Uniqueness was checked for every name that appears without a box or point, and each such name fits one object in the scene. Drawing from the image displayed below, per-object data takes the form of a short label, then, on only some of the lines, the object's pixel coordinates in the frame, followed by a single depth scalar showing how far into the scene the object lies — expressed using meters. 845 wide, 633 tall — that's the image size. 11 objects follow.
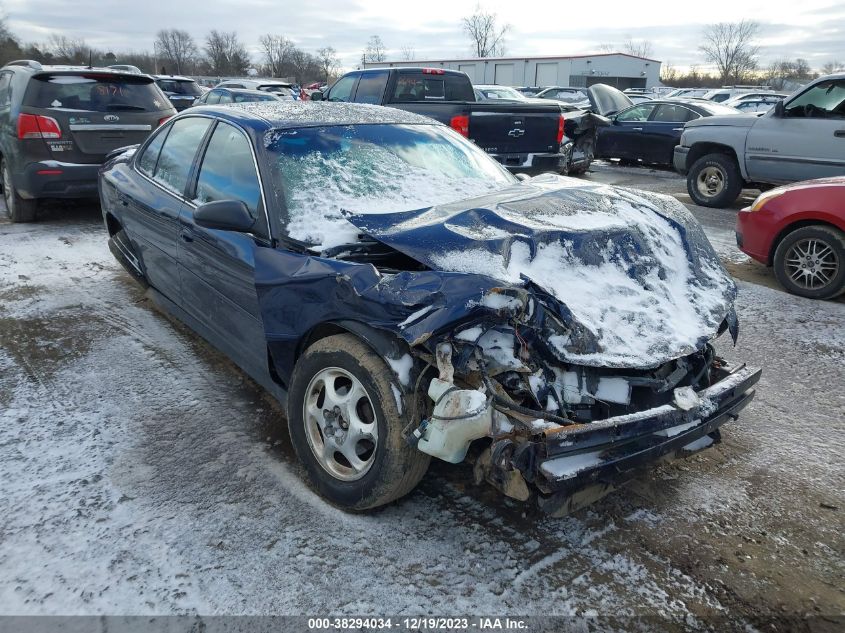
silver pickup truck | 8.01
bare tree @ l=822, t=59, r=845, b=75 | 70.01
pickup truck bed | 8.30
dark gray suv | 7.11
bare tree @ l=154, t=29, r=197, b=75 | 82.76
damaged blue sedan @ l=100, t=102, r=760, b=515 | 2.37
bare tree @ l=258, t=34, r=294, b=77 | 73.57
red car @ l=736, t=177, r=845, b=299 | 5.55
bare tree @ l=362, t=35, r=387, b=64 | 85.69
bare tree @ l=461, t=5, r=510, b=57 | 82.62
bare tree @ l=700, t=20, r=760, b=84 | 74.50
